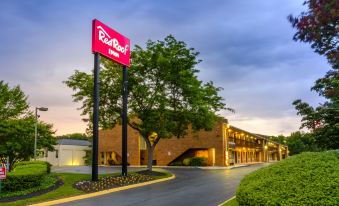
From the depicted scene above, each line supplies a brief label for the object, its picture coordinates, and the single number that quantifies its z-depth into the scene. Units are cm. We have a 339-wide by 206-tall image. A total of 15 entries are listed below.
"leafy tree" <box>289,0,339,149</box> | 689
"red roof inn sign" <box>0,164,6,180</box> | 1781
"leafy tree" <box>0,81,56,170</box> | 3191
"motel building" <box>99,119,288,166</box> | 4975
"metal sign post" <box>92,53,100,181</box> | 2345
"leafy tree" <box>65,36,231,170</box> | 3003
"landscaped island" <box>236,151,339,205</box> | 691
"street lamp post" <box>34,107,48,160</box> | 2932
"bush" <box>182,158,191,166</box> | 4900
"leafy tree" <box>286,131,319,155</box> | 8375
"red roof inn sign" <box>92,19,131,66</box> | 2491
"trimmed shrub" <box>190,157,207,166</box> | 4847
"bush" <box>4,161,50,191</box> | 1905
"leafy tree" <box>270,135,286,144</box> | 9418
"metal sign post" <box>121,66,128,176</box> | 2764
